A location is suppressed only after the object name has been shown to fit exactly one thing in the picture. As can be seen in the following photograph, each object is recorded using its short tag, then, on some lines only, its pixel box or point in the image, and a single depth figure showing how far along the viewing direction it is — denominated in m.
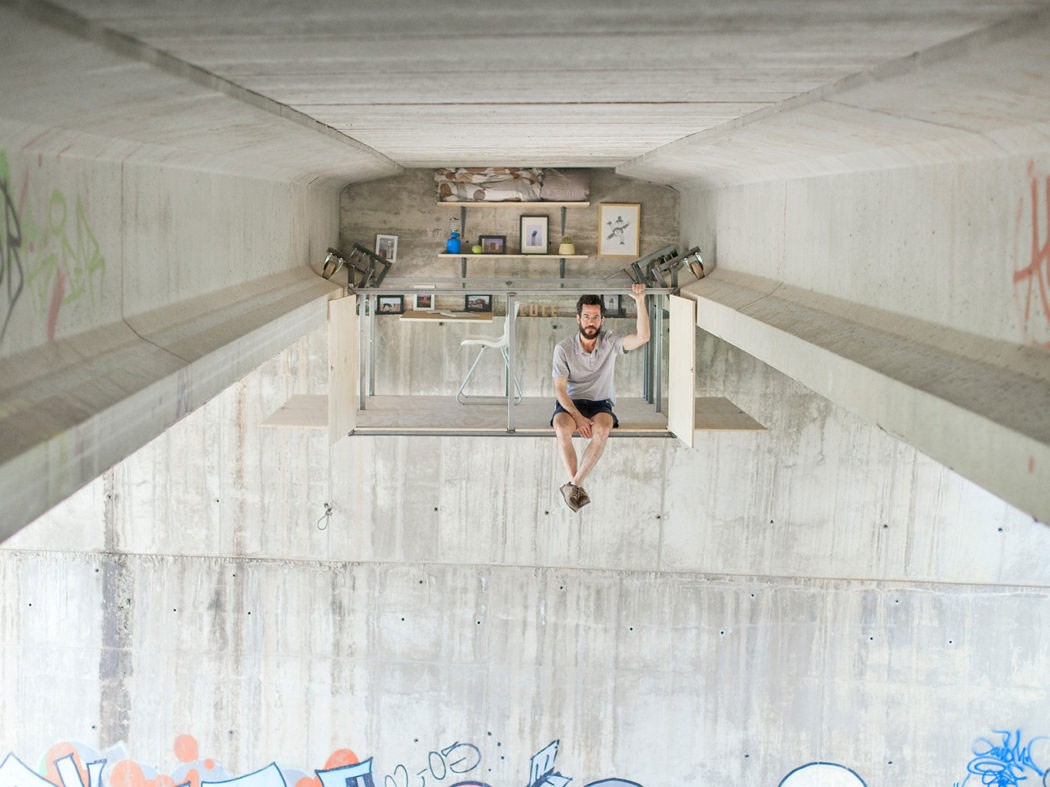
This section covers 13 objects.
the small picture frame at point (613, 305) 7.22
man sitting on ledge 5.81
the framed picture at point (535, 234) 7.26
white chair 6.73
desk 6.95
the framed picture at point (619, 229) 7.23
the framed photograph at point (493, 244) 7.28
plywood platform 5.94
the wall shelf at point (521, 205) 7.06
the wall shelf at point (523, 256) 7.11
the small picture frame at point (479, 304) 7.22
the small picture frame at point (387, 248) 7.32
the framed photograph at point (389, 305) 7.34
